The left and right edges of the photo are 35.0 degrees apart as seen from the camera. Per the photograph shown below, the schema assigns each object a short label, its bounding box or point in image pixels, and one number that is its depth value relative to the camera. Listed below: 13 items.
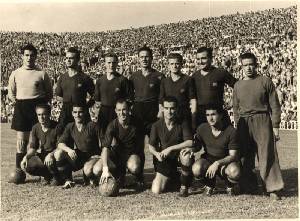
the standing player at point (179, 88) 5.73
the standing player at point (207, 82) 5.73
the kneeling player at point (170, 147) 5.49
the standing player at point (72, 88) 6.26
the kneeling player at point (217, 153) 5.35
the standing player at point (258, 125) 5.36
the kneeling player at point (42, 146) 6.10
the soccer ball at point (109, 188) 5.48
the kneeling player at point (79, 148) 5.96
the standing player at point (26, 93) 6.42
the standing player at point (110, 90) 6.07
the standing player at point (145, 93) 6.02
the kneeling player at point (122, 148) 5.74
